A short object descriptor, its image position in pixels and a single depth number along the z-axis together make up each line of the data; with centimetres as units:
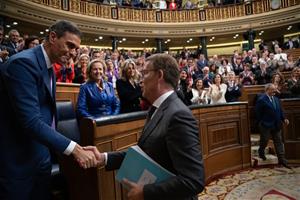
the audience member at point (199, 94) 502
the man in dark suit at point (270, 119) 461
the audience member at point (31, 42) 397
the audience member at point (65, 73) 385
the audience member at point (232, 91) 579
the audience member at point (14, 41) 479
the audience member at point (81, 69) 405
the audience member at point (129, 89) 311
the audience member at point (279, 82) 569
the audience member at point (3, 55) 365
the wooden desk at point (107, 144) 171
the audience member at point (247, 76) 763
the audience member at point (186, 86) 495
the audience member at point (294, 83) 570
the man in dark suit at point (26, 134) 130
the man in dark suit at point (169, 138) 107
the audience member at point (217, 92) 533
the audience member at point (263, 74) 752
